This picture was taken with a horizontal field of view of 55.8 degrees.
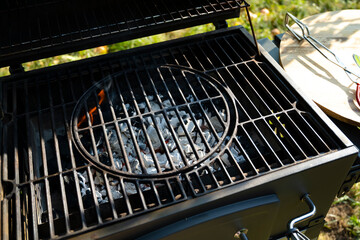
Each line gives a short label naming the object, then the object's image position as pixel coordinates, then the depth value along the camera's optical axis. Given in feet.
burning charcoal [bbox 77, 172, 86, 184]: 4.53
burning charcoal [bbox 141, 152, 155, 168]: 4.58
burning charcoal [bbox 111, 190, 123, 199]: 4.34
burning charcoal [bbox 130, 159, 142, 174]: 4.50
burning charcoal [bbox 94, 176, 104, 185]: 4.52
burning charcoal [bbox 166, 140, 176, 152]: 4.76
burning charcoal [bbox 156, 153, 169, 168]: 4.62
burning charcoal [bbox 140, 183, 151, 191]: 4.52
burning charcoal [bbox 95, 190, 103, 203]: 4.30
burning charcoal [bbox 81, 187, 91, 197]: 4.42
